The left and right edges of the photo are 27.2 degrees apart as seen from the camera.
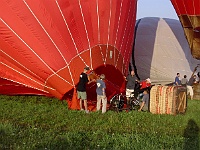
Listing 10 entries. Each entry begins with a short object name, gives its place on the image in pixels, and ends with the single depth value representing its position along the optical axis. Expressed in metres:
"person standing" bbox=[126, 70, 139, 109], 9.84
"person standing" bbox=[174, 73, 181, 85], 14.09
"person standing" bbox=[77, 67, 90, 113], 8.07
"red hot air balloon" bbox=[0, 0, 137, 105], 7.82
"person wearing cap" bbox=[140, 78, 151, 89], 9.98
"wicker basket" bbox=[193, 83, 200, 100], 14.35
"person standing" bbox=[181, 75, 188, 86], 14.23
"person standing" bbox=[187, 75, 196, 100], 14.38
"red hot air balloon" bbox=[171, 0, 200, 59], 14.20
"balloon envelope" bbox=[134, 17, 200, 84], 16.09
